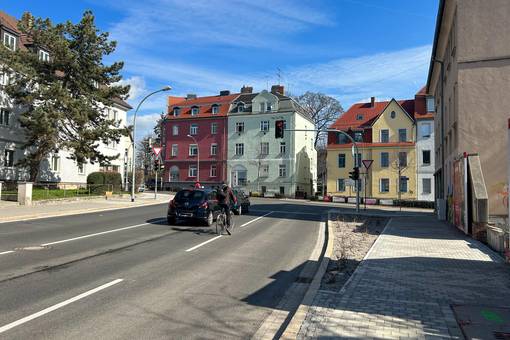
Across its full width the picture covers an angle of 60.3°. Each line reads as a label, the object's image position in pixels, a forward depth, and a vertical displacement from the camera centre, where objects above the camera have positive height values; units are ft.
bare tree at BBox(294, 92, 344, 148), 255.09 +46.00
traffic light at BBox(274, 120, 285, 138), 95.25 +12.73
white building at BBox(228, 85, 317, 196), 215.10 +20.03
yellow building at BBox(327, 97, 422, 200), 188.44 +16.55
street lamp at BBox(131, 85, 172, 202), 106.61 +10.55
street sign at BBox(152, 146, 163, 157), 117.46 +9.38
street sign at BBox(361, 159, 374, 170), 87.22 +4.90
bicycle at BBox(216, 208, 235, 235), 50.16 -4.22
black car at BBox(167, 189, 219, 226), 57.11 -2.72
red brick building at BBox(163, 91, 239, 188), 231.46 +23.93
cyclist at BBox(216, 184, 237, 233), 51.01 -1.61
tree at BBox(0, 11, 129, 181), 101.81 +24.55
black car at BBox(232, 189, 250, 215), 81.89 -3.37
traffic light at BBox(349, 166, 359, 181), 96.12 +3.02
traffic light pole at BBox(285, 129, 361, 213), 95.07 +1.14
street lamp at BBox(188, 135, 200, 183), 219.98 +14.01
